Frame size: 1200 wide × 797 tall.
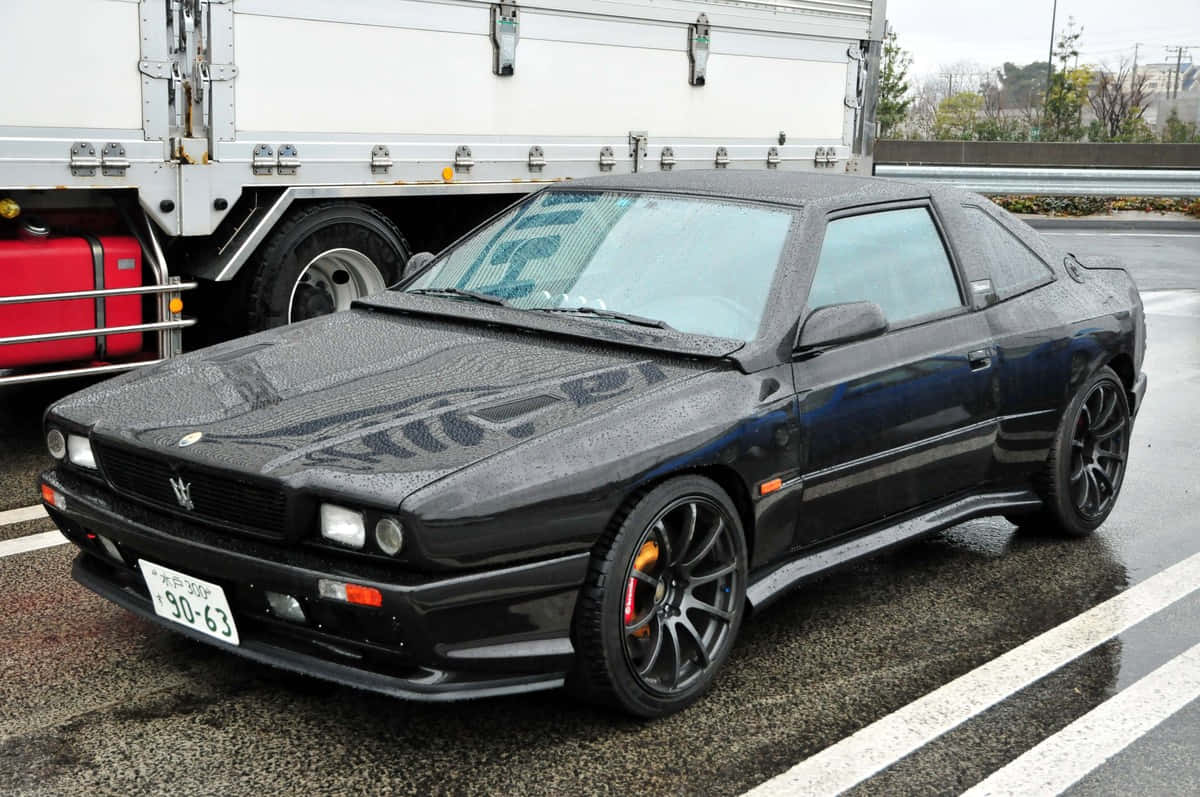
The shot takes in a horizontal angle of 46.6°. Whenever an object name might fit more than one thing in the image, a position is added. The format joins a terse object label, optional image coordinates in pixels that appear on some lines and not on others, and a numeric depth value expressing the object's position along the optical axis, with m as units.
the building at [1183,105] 78.26
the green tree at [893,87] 43.25
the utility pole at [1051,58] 48.88
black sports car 3.28
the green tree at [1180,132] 35.72
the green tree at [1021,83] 69.00
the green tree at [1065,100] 37.69
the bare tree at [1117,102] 41.25
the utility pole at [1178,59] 65.16
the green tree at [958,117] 39.94
